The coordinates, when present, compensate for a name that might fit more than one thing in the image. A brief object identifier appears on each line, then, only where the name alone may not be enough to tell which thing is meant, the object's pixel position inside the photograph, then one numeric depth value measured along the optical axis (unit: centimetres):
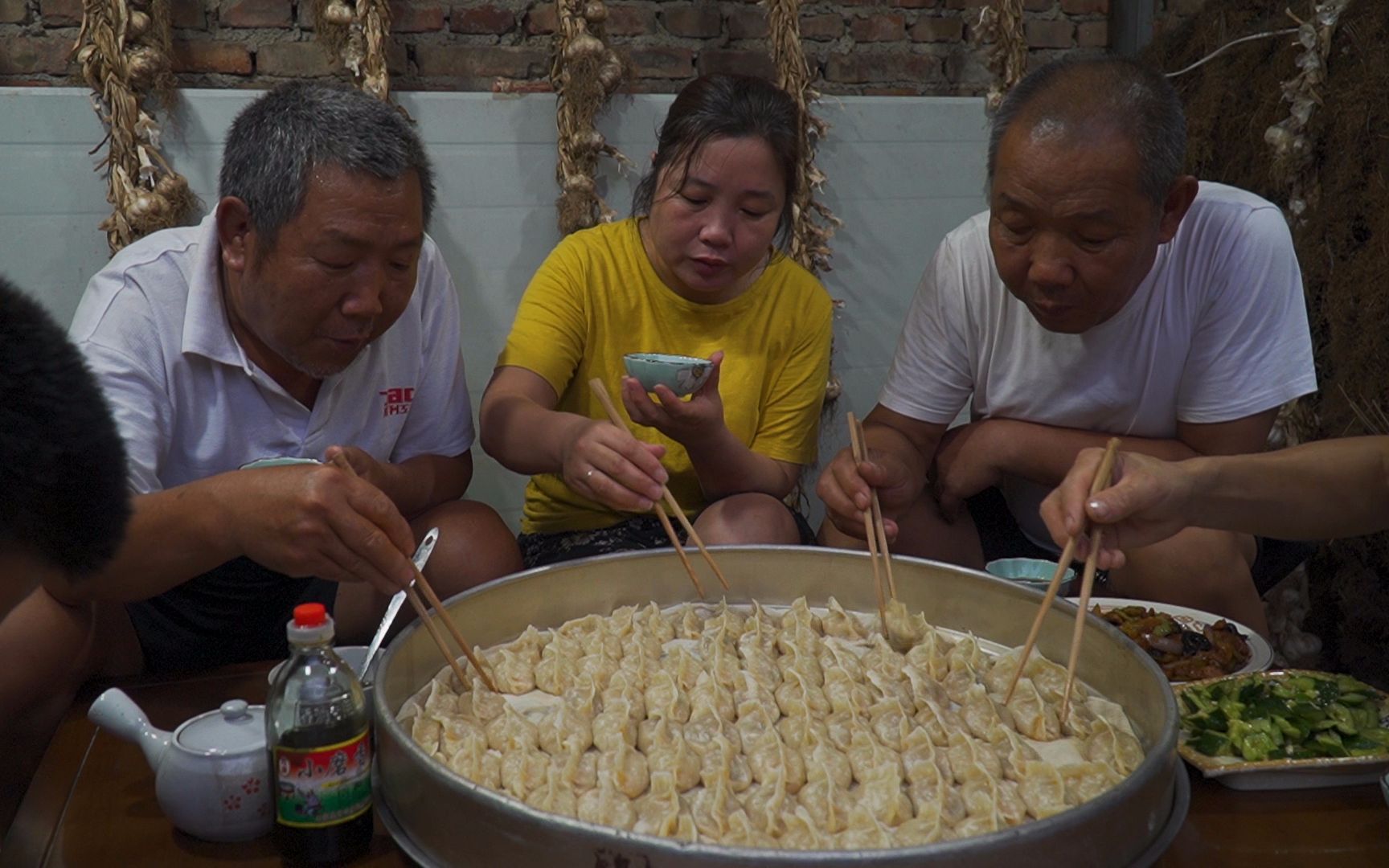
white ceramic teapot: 116
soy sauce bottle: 111
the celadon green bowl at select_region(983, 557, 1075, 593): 206
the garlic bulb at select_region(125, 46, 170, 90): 280
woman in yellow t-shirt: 230
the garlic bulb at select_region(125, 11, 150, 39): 279
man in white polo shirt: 166
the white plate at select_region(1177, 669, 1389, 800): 124
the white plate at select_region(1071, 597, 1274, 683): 160
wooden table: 115
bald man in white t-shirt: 198
